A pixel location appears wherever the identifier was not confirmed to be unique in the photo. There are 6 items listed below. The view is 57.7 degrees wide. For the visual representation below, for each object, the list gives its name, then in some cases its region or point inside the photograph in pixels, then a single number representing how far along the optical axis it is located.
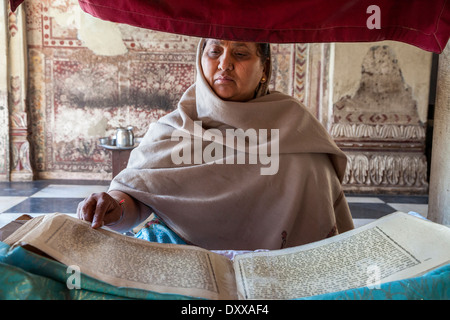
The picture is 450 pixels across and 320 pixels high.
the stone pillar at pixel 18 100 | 4.71
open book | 0.66
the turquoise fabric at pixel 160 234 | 1.19
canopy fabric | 1.05
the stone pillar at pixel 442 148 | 1.39
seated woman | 1.19
